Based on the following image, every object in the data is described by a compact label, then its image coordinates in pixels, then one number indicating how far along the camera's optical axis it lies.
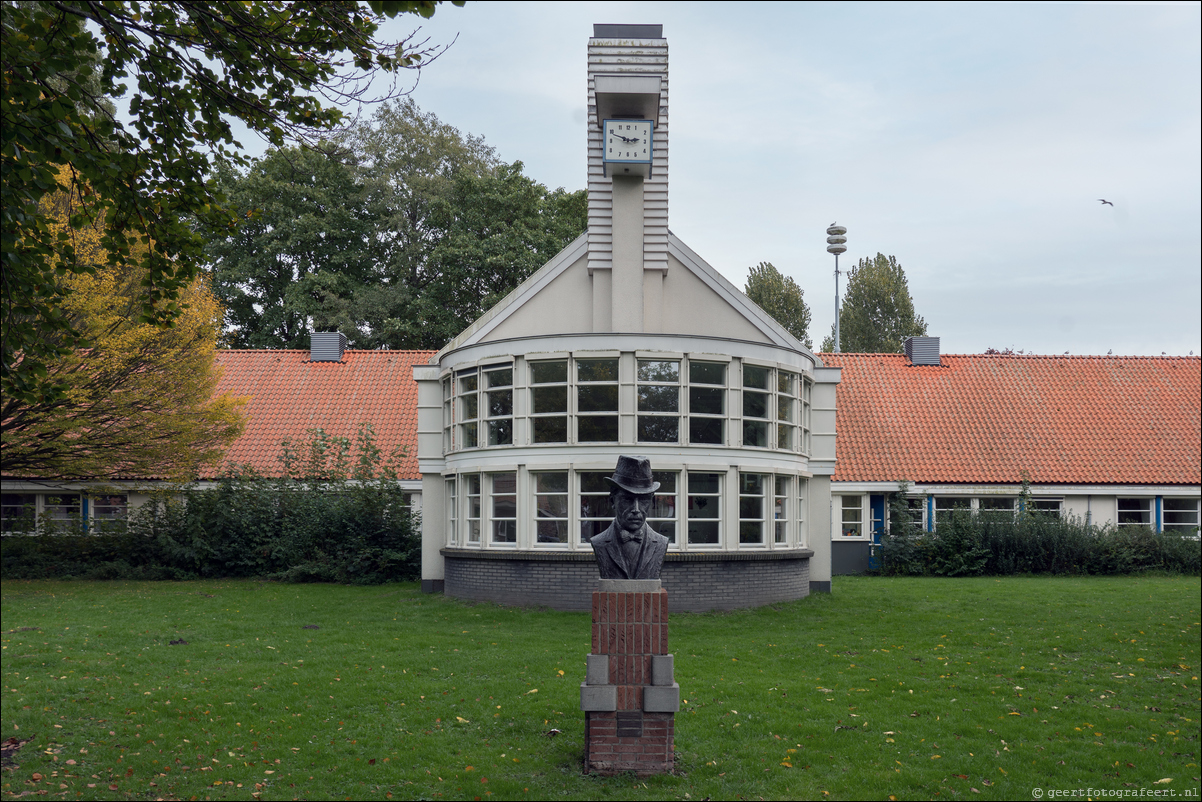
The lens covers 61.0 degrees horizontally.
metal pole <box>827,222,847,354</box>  35.66
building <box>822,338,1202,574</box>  28.67
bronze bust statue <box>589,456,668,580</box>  9.65
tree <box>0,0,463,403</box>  7.58
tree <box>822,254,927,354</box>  54.62
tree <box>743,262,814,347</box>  54.50
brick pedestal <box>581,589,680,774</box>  9.02
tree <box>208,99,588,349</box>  36.81
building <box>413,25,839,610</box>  18.86
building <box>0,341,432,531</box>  26.80
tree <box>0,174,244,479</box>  20.53
